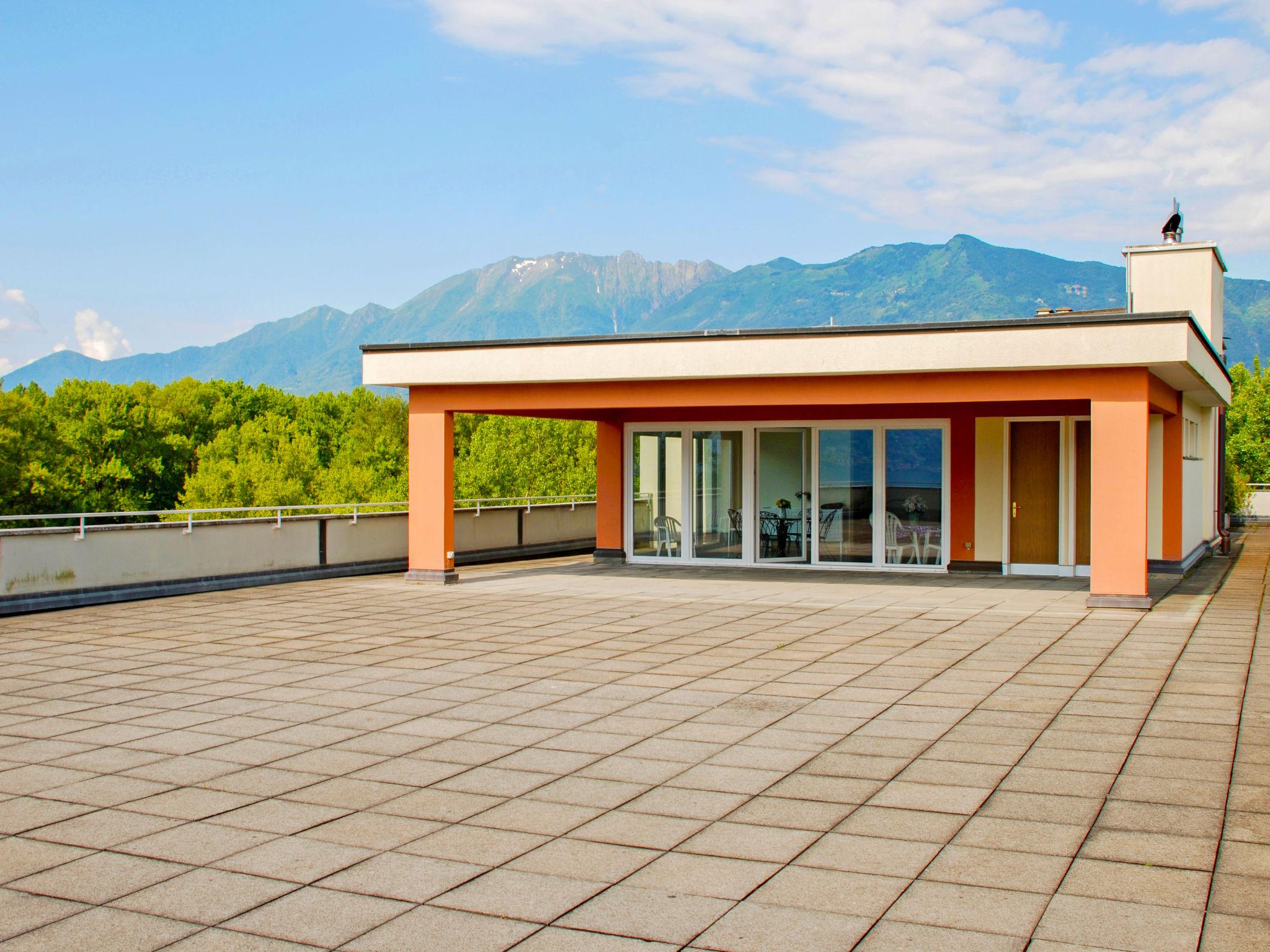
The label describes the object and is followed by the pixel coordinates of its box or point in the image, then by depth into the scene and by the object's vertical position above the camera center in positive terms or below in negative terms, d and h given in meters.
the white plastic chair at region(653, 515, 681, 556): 18.72 -0.75
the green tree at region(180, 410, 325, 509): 68.81 +1.25
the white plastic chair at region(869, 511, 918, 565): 17.19 -0.79
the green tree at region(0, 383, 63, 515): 56.31 +1.40
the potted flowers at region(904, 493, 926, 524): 17.03 -0.28
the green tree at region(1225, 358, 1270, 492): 55.16 +3.23
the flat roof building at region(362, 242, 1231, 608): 12.69 +0.81
